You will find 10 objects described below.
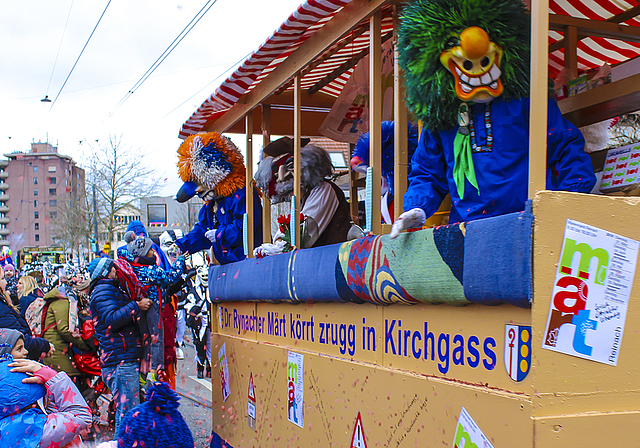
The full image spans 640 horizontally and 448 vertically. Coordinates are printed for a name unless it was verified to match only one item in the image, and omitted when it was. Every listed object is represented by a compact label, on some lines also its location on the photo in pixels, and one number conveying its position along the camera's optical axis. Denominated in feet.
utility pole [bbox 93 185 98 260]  86.57
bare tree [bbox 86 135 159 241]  93.20
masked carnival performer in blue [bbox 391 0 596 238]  8.34
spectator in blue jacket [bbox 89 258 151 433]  18.45
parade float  6.37
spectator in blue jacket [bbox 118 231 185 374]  19.42
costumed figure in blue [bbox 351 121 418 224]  11.82
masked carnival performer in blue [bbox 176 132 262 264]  18.60
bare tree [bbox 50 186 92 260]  115.10
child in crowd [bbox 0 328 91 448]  10.62
